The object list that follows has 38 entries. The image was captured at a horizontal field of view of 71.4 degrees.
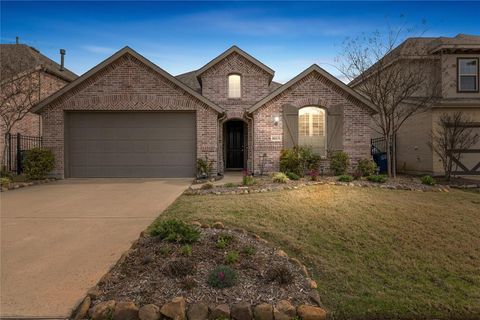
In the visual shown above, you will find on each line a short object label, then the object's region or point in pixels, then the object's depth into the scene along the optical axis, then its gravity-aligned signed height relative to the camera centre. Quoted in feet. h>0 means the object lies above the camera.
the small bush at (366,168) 39.96 -1.75
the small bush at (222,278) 11.31 -4.26
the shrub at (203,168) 41.42 -1.82
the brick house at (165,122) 43.06 +4.17
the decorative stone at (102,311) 9.84 -4.69
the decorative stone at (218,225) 17.86 -3.87
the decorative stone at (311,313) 10.16 -4.88
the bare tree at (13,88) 43.72 +9.07
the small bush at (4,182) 34.12 -2.92
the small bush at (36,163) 39.51 -1.13
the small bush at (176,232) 14.84 -3.57
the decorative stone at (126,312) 9.87 -4.71
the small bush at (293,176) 36.09 -2.46
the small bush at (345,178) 34.71 -2.58
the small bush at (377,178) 34.58 -2.61
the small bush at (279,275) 11.74 -4.34
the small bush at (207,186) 31.58 -3.13
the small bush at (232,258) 13.12 -4.13
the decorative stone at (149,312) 9.84 -4.72
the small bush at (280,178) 33.83 -2.51
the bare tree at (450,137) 41.75 +2.30
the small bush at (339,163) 42.16 -1.20
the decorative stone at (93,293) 10.73 -4.54
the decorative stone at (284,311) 10.06 -4.80
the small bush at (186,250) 13.50 -3.94
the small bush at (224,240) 14.58 -3.93
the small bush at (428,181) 34.69 -2.87
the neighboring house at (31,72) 49.16 +13.71
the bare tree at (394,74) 41.19 +10.75
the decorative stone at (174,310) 9.93 -4.69
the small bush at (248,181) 32.50 -2.73
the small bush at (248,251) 14.06 -4.13
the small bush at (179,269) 11.91 -4.15
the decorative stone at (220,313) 10.03 -4.80
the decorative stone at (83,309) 9.87 -4.71
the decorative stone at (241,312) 10.05 -4.79
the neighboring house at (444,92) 48.11 +9.46
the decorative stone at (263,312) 10.03 -4.79
